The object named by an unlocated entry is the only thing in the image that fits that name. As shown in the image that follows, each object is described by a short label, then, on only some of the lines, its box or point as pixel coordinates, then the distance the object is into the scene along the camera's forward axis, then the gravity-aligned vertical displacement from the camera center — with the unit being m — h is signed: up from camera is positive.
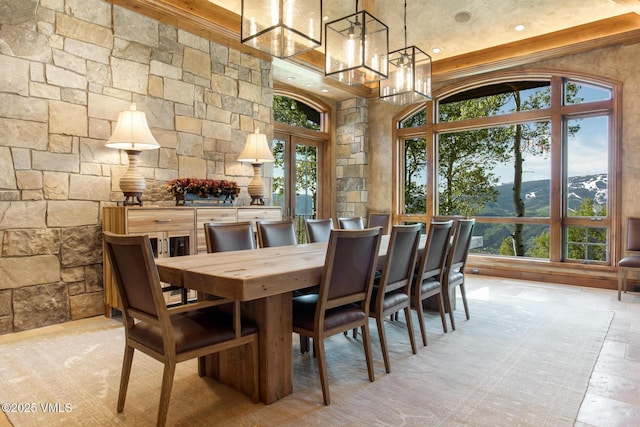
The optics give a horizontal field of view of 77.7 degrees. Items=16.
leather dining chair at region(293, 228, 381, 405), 2.05 -0.46
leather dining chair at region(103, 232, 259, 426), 1.73 -0.56
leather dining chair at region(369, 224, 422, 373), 2.44 -0.45
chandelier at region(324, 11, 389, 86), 2.98 +1.25
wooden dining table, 1.79 -0.37
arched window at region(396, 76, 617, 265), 5.12 +0.70
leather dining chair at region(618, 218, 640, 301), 4.27 -0.41
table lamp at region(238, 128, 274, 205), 4.62 +0.65
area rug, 1.92 -0.98
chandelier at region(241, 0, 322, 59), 2.42 +1.18
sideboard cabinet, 3.42 -0.14
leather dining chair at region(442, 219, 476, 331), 3.33 -0.42
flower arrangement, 3.93 +0.25
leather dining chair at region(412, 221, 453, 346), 2.90 -0.43
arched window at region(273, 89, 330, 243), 6.21 +0.91
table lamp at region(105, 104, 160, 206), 3.47 +0.61
